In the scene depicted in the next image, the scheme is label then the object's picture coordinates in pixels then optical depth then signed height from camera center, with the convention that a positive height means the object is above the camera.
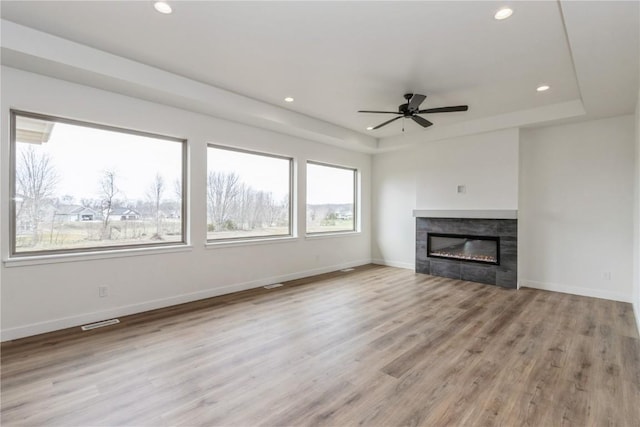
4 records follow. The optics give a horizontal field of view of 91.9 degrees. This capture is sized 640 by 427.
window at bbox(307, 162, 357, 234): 6.23 +0.33
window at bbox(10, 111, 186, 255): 3.22 +0.31
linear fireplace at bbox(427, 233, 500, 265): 5.45 -0.63
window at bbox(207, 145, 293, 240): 4.75 +0.33
